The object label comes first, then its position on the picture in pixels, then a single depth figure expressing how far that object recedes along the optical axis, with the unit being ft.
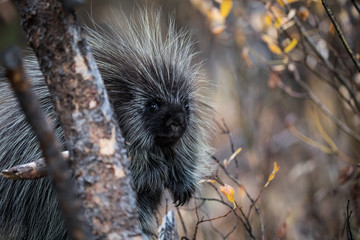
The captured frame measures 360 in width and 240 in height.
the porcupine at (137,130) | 16.60
